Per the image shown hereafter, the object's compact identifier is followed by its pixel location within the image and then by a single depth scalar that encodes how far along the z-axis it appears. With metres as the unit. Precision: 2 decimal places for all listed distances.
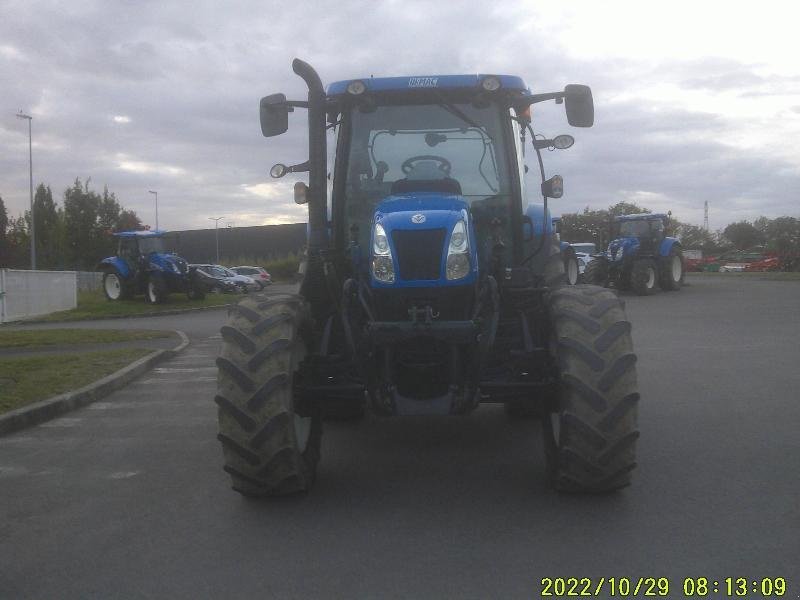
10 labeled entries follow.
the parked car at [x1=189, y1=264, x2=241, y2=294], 41.88
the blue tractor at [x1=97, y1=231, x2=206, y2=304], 30.77
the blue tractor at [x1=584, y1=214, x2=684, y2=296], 27.92
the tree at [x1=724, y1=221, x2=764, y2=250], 100.56
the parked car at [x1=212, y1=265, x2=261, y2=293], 44.19
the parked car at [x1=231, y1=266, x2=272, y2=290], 49.75
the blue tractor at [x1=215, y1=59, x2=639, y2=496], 5.21
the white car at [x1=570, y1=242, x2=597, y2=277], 38.19
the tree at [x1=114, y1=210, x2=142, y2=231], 62.81
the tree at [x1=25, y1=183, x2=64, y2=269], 59.28
